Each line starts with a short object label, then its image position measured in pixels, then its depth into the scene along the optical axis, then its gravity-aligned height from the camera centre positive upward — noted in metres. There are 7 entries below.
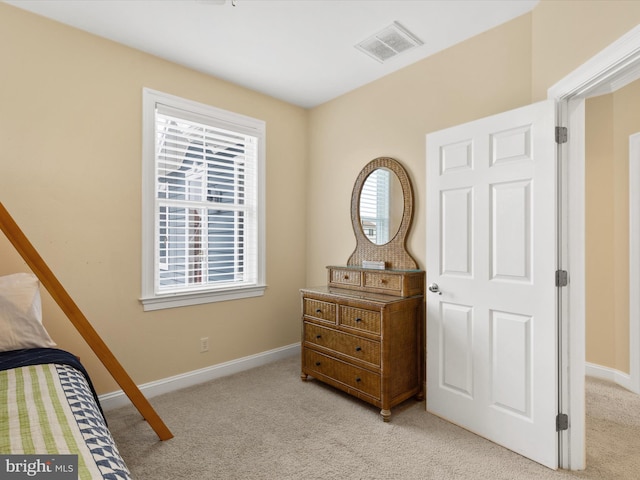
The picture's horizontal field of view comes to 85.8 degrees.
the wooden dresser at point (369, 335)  2.49 -0.74
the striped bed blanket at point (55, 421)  0.98 -0.60
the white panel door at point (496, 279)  1.94 -0.23
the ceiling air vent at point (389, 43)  2.49 +1.52
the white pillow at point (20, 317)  1.81 -0.41
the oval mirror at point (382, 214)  2.97 +0.25
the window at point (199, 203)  2.84 +0.35
